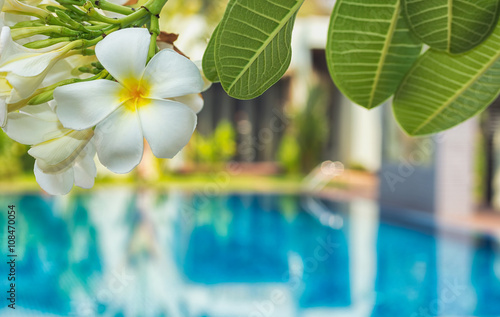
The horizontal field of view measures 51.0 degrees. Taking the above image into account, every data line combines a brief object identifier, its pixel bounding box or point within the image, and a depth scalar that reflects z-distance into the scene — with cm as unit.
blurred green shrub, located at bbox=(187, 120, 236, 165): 1182
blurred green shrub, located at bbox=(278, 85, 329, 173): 1208
